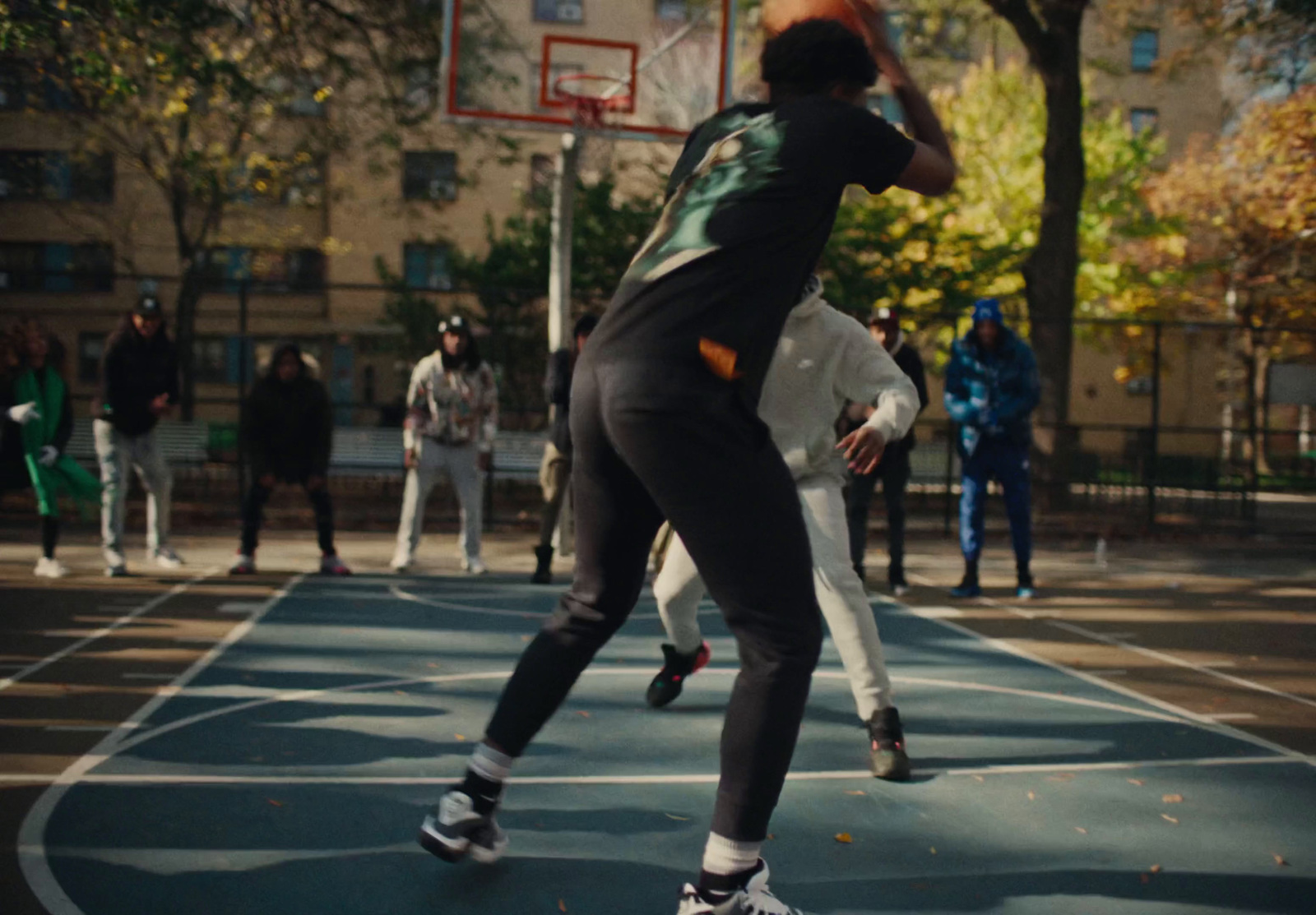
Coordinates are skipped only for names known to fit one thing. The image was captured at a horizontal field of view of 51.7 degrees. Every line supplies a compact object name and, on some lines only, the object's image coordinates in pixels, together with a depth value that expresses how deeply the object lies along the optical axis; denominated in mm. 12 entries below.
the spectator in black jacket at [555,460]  9875
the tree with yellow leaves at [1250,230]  20984
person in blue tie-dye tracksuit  9461
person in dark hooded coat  10078
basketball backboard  12312
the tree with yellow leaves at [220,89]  11156
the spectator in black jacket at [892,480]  9125
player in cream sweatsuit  4812
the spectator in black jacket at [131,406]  9781
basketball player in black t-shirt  2822
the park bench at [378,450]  14695
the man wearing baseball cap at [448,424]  10516
